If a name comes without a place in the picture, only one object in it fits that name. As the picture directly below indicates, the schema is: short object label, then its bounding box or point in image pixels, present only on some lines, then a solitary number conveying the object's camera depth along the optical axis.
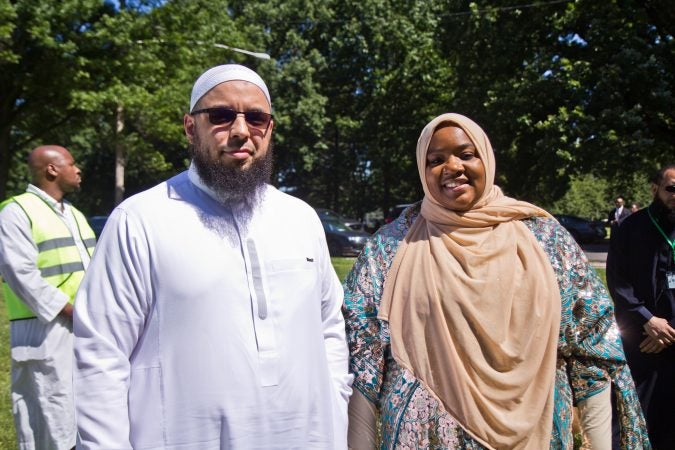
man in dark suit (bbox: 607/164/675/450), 4.49
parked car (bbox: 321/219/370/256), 22.28
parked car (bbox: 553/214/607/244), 31.97
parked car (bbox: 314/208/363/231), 24.19
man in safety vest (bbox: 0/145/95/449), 4.12
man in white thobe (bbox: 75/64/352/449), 2.06
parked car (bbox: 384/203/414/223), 24.78
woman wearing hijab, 2.65
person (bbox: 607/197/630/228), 20.77
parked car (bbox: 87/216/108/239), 18.86
